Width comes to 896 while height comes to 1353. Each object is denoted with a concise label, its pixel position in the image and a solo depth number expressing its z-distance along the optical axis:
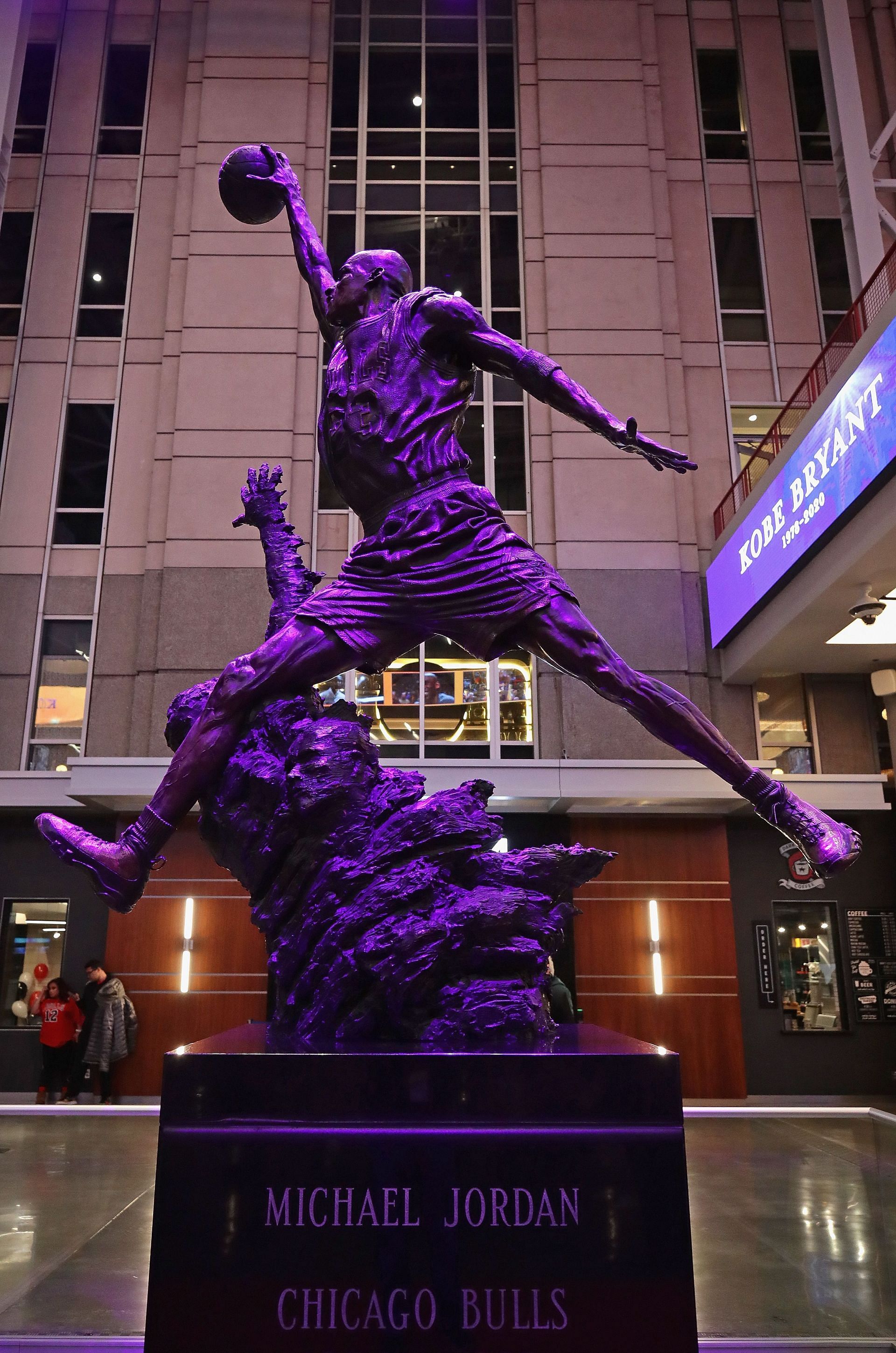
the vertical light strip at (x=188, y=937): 12.93
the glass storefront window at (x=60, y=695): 14.20
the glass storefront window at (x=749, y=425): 15.41
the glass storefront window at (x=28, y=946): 13.77
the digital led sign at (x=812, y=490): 8.86
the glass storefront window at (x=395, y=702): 14.12
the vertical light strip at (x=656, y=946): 13.27
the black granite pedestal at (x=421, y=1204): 2.42
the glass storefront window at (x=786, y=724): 14.30
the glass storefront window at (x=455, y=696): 14.06
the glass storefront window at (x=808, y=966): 13.59
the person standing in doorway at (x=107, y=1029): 12.15
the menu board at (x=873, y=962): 13.60
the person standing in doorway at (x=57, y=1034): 11.64
